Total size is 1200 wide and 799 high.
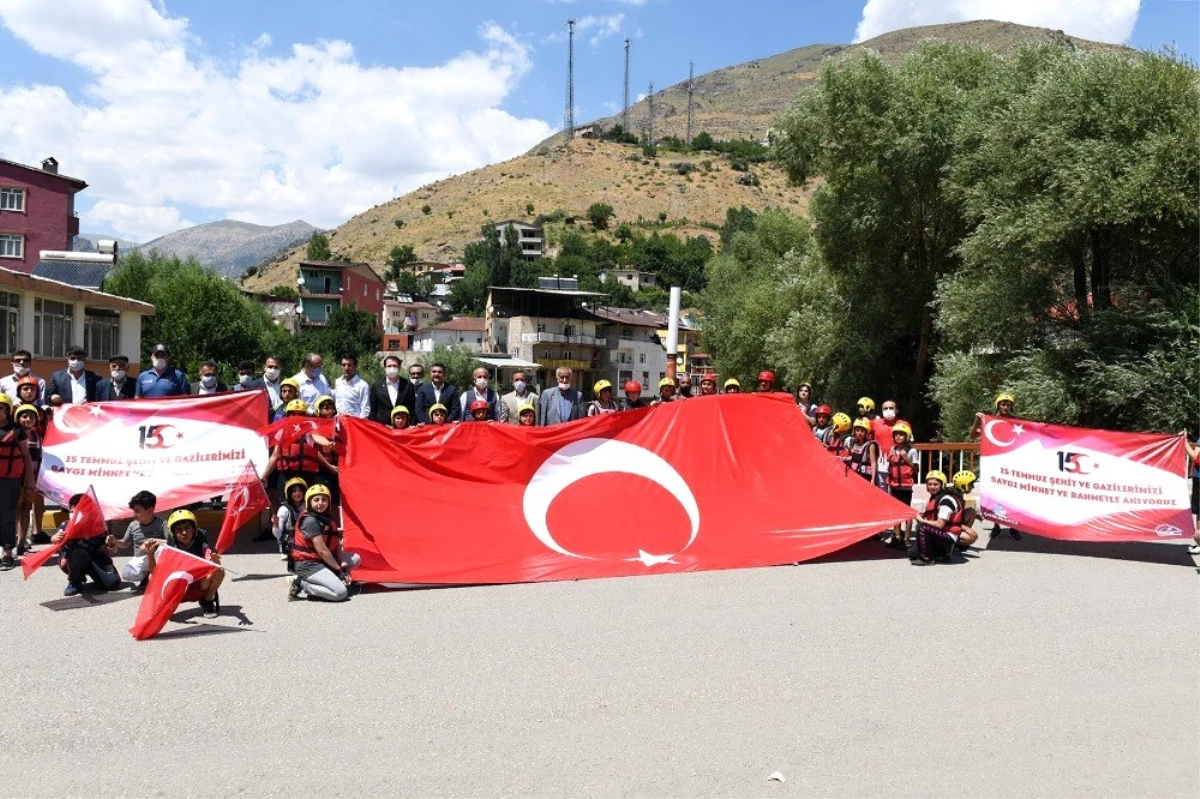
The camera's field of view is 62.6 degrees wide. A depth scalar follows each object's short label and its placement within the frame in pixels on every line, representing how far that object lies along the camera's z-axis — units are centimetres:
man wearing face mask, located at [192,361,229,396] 1207
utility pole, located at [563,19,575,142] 16900
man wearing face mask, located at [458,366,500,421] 1270
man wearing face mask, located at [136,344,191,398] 1209
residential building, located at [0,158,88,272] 5988
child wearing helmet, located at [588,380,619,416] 1269
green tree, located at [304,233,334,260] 17150
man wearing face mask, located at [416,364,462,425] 1250
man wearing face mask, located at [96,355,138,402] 1182
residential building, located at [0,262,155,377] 2145
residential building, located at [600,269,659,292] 15100
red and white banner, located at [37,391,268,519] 1043
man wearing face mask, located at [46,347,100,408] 1187
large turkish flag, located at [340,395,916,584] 983
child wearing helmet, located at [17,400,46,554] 1021
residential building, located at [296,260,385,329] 10719
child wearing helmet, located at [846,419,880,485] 1259
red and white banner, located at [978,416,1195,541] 1129
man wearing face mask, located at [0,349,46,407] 1146
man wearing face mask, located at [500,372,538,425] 1316
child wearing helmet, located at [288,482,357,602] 871
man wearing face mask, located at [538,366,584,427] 1303
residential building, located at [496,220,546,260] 16712
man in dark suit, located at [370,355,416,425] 1241
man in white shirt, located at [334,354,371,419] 1269
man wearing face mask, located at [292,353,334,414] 1233
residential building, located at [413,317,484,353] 11019
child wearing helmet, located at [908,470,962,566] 1102
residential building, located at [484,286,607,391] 10150
